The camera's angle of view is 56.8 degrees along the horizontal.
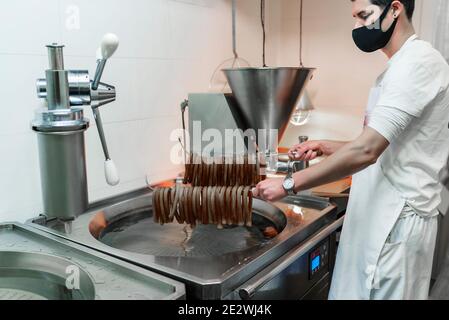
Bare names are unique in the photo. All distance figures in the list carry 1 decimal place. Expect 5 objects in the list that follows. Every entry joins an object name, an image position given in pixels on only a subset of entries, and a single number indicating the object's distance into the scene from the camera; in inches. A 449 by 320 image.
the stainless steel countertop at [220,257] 31.3
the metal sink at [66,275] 29.6
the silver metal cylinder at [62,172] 33.6
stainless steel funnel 55.8
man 39.4
